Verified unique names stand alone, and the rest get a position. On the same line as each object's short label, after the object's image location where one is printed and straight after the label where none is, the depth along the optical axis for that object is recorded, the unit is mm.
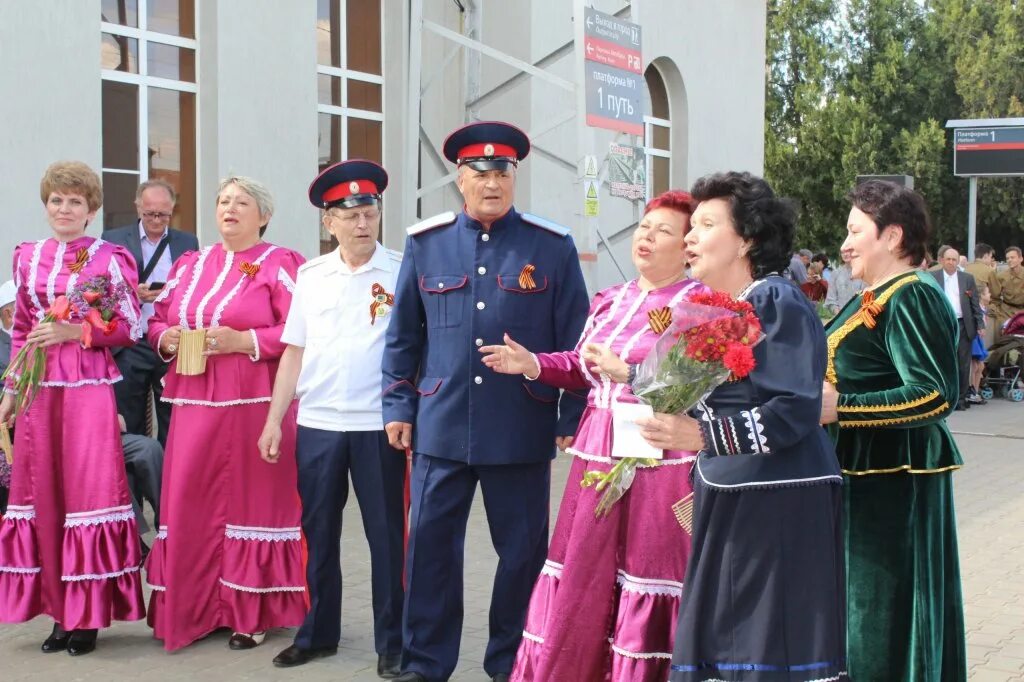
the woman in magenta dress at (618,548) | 4117
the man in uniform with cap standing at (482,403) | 4871
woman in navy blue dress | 3340
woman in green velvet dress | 3977
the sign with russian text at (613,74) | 11602
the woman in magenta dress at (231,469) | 5633
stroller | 16703
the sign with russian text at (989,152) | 22359
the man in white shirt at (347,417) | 5270
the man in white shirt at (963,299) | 14969
